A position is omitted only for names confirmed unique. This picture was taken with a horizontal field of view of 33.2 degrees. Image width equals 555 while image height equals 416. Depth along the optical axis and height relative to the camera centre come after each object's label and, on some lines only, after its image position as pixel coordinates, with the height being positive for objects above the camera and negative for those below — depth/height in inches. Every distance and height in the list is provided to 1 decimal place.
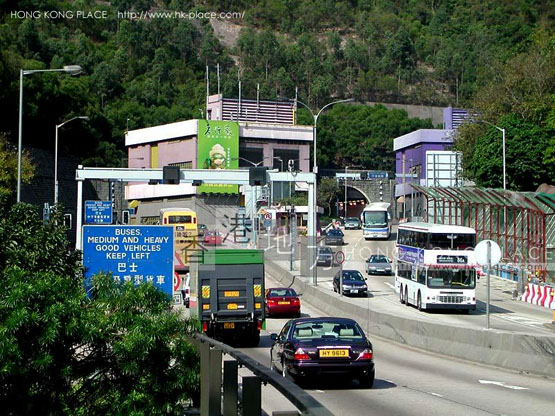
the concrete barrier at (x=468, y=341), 897.5 -148.4
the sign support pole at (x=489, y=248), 1032.8 -39.3
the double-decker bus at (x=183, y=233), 1942.7 -52.0
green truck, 1180.5 -105.6
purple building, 4592.3 +332.9
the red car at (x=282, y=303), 1611.7 -157.0
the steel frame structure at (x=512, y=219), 1955.0 -14.4
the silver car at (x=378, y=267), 2443.4 -142.5
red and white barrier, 1761.8 -161.4
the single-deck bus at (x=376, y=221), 3447.3 -31.4
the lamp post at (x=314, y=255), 2003.4 -90.0
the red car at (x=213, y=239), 2856.8 -85.6
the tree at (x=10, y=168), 2327.8 +114.6
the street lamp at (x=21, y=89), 1266.0 +191.4
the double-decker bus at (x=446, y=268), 1569.9 -92.9
